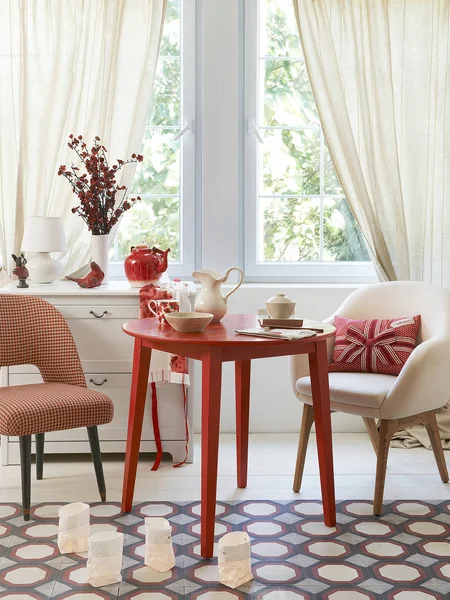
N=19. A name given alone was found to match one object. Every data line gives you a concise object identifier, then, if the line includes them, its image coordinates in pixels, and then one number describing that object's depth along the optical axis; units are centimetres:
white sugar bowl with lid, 286
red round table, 253
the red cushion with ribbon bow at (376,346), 323
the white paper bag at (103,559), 232
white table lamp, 345
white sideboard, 341
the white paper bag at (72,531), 253
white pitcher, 286
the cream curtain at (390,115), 378
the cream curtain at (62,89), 369
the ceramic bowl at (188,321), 265
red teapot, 347
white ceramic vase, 356
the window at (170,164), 393
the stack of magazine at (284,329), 263
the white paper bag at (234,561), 233
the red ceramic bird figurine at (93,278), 348
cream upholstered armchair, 292
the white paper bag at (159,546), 241
